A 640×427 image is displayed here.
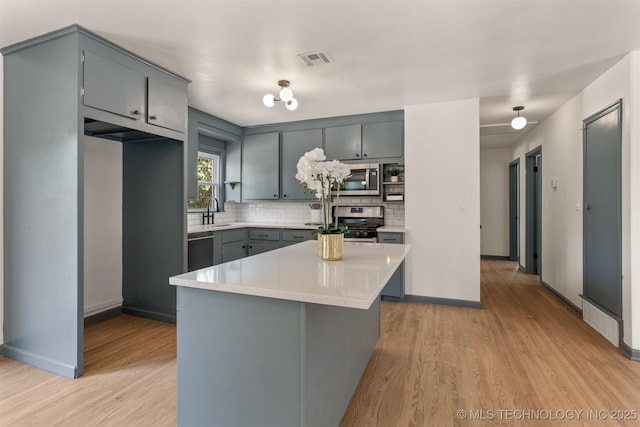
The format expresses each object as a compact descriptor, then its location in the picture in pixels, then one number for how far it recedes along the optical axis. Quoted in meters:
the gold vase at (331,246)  1.91
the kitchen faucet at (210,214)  4.85
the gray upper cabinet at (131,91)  2.34
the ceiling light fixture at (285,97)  2.93
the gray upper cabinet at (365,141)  4.26
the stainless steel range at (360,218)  4.47
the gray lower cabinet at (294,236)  4.56
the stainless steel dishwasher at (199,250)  3.69
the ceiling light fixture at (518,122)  3.99
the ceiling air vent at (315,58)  2.61
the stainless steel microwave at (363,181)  4.38
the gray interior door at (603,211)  2.80
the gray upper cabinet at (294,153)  4.73
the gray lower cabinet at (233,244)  4.35
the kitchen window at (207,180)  4.93
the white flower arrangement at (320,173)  1.86
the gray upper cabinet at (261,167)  4.96
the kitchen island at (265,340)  1.36
